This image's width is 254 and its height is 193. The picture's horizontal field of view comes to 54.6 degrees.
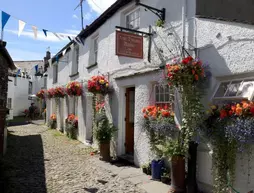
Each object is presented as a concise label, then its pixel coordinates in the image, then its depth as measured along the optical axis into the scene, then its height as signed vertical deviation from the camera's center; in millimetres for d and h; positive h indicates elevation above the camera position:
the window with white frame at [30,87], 32969 +1745
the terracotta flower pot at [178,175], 4934 -1493
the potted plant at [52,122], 17094 -1520
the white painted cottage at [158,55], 4441 +1104
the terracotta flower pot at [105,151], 7871 -1640
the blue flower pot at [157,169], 5836 -1625
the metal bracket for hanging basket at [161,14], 6143 +2173
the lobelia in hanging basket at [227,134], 3664 -529
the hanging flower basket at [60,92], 14320 +474
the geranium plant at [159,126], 5574 -580
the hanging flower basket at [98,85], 8562 +531
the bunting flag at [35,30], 8695 +2478
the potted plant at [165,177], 5621 -1747
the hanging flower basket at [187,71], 4645 +561
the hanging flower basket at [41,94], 20266 +502
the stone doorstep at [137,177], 5323 -1904
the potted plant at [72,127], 12434 -1355
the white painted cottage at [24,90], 26119 +1232
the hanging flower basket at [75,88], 11516 +571
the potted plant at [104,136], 7879 -1148
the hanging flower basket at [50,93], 15752 +456
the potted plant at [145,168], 6353 -1759
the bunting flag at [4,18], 7590 +2552
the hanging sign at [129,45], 5883 +1410
